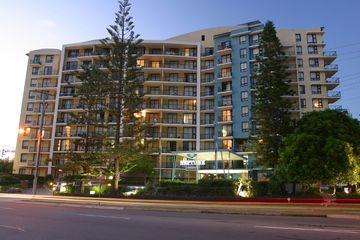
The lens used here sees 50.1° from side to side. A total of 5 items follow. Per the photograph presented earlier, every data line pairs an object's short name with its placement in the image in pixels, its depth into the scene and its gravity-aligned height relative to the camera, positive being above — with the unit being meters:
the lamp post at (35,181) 41.02 +1.27
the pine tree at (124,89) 43.44 +12.33
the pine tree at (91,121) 43.88 +8.73
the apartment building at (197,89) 78.69 +23.13
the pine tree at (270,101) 50.25 +13.40
